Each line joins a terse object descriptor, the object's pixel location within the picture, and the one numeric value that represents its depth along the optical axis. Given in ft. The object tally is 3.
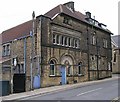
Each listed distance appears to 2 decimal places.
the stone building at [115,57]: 97.47
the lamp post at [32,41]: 43.24
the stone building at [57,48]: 45.78
